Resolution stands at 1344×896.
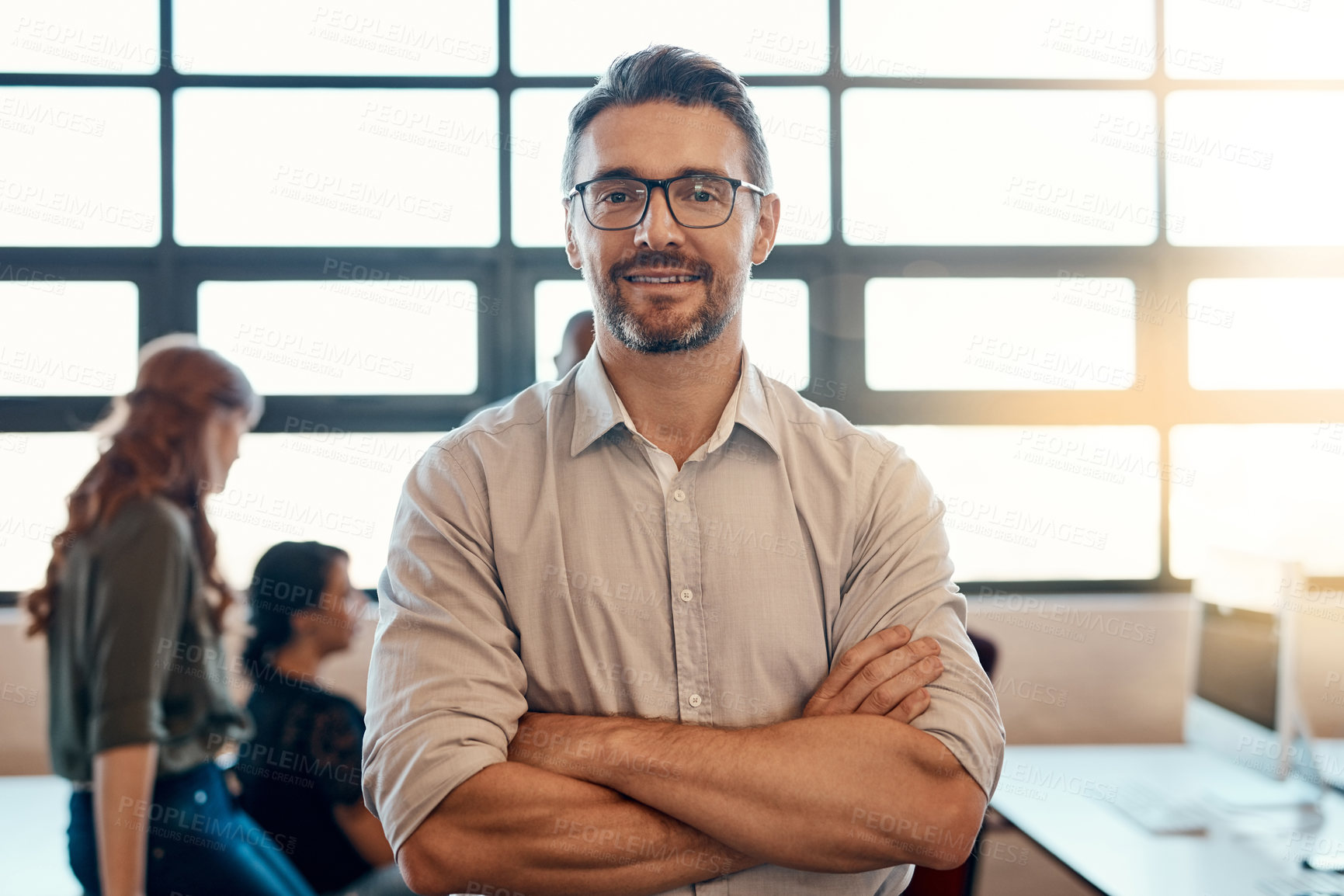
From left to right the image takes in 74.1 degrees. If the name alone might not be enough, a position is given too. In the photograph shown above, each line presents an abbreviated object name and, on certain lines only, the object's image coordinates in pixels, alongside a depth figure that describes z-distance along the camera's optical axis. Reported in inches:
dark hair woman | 79.0
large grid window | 133.4
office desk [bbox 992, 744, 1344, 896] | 74.2
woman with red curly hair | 72.1
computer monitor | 89.9
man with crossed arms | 42.2
